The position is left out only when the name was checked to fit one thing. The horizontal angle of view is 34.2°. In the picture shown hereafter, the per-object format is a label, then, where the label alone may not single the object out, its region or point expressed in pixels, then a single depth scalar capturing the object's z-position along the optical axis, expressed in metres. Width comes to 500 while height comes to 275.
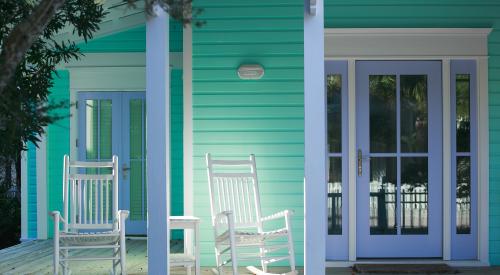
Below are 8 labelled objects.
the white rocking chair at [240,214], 5.92
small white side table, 5.83
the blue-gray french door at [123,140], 8.83
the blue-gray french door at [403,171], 6.88
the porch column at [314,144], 4.46
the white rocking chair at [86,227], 5.88
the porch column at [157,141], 4.42
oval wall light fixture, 6.81
